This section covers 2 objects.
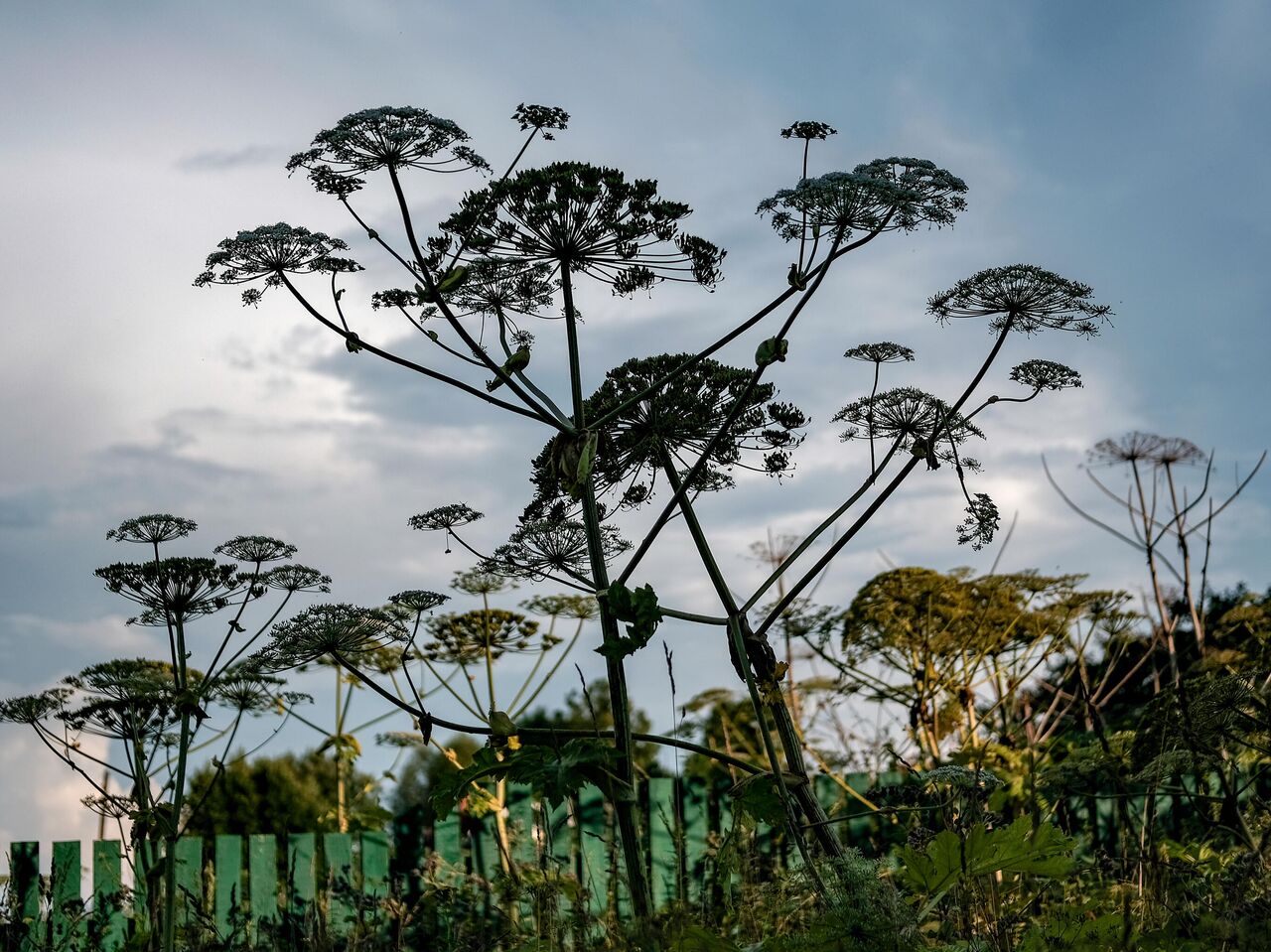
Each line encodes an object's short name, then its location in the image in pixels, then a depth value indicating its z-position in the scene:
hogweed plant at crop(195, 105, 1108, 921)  4.67
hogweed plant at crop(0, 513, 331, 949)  6.21
